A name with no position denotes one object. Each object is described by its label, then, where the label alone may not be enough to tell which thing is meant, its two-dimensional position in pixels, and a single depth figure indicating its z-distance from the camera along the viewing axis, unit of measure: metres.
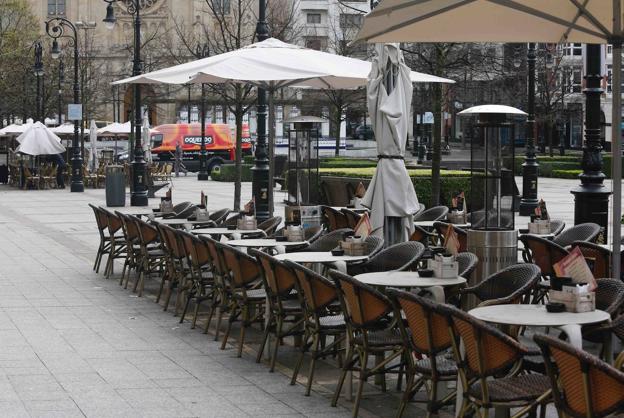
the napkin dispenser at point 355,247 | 10.88
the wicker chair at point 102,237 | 16.62
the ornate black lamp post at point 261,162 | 22.55
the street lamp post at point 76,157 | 40.46
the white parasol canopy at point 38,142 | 39.93
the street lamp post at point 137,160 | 30.91
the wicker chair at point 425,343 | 7.04
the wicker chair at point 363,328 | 7.95
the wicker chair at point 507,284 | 8.27
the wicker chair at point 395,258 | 10.16
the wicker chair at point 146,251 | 14.38
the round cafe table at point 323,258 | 10.27
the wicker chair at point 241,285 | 10.45
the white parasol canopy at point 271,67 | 14.62
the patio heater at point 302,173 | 14.89
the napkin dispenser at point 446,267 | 8.91
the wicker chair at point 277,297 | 9.55
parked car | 85.64
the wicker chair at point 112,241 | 16.06
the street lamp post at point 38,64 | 46.16
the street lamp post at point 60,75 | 43.51
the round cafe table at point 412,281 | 8.44
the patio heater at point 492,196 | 10.79
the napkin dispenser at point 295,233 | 12.65
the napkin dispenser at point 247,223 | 14.20
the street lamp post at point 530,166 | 27.33
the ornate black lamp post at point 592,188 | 15.20
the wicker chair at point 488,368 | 6.44
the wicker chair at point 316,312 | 8.73
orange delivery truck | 54.81
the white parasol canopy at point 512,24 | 7.74
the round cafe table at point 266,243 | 12.09
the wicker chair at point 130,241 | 15.12
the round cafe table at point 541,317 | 6.63
